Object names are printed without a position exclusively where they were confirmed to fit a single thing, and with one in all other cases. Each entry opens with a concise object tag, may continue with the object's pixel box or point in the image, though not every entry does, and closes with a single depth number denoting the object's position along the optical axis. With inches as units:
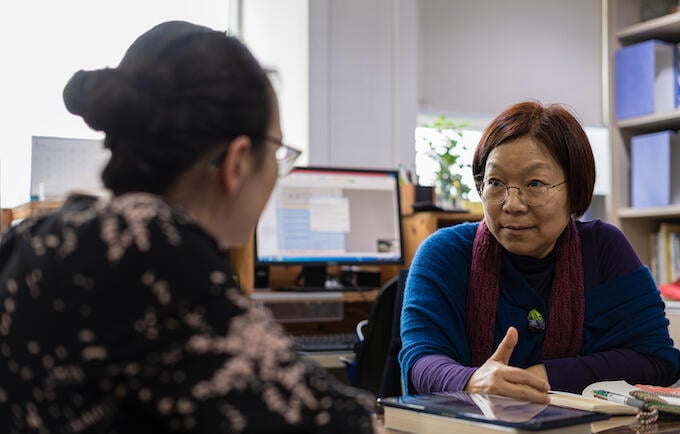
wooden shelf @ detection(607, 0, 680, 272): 153.8
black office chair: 103.1
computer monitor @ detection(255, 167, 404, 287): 123.9
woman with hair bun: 26.0
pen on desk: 51.4
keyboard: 113.8
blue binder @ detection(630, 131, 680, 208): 146.2
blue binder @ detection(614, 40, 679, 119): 148.5
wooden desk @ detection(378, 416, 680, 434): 48.3
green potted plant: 145.8
